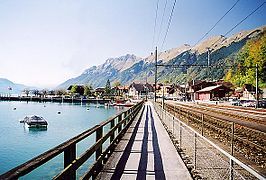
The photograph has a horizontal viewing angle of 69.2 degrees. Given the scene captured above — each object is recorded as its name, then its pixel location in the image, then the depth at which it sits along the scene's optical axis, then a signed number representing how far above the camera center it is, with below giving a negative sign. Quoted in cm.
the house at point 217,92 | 5118 +94
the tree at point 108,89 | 12383 +366
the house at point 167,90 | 10570 +283
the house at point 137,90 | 11734 +303
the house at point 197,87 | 6873 +317
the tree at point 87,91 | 12803 +235
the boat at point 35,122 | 3260 -483
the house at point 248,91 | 5345 +137
